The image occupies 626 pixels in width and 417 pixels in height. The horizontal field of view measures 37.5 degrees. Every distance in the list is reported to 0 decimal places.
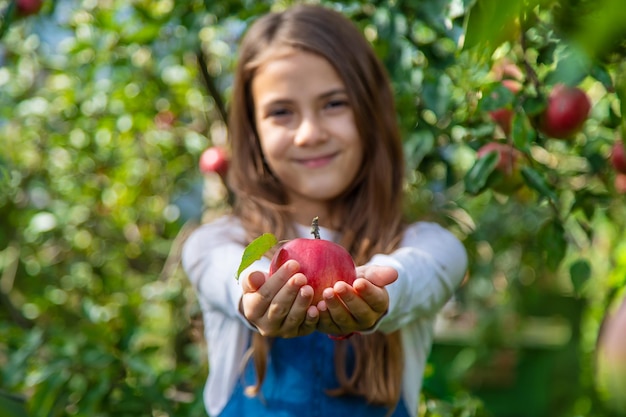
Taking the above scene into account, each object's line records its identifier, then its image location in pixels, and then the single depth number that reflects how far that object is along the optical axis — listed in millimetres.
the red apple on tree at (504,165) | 1578
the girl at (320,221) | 1494
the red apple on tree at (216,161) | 2203
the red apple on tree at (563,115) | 1614
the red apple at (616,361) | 503
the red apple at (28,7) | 2145
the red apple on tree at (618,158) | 1639
